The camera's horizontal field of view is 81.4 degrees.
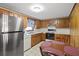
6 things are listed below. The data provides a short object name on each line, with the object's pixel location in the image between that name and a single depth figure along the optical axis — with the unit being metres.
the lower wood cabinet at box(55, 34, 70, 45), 1.50
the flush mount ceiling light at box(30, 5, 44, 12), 1.07
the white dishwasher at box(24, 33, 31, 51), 1.57
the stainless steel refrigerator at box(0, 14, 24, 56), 0.85
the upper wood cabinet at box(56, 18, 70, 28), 1.77
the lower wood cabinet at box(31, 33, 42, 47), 1.80
